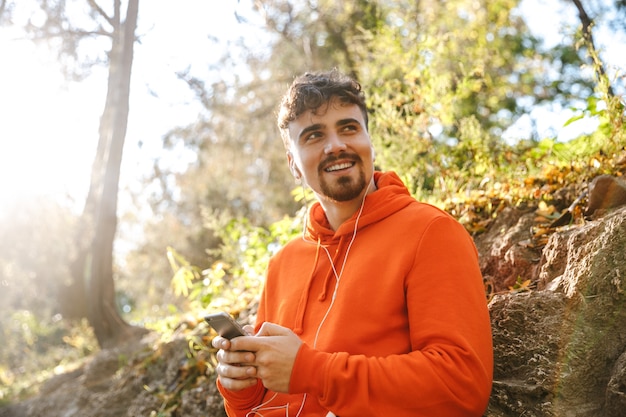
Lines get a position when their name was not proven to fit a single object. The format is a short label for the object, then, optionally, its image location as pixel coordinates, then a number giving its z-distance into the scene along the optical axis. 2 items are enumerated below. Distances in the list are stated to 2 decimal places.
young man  1.74
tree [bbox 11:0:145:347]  6.79
